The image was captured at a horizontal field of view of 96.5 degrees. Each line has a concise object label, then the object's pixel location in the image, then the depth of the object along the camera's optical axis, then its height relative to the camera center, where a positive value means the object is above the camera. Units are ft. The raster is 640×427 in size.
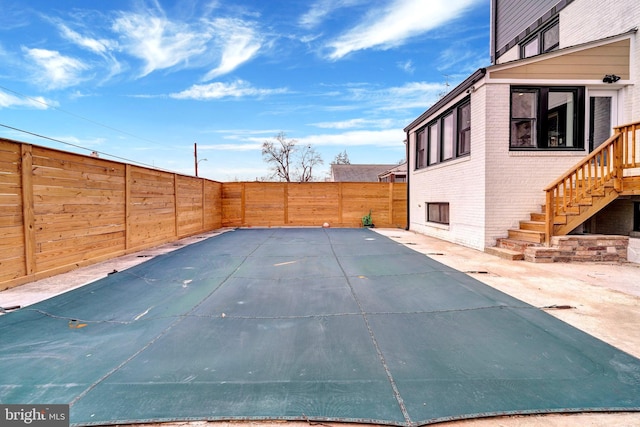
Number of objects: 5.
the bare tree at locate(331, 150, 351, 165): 164.94 +26.85
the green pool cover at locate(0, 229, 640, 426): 5.65 -3.97
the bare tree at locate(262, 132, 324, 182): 106.52 +17.73
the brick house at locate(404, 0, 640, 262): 19.61 +5.05
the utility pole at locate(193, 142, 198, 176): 87.43 +16.00
